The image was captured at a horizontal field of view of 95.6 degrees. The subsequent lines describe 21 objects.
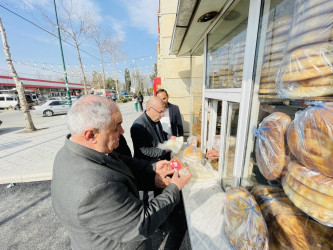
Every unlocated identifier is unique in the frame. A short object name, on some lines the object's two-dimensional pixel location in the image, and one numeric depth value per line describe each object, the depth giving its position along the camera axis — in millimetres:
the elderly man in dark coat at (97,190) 897
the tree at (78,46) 13616
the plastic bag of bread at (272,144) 883
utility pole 8816
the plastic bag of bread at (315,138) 636
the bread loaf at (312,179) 655
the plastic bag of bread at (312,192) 660
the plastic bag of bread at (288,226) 784
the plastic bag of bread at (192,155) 2279
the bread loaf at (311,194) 658
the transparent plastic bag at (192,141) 2883
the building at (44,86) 26348
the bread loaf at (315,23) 643
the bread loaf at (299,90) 698
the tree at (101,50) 19481
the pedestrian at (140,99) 14591
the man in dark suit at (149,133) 2309
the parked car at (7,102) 21406
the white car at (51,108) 14762
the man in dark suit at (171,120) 3686
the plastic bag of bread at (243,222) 914
